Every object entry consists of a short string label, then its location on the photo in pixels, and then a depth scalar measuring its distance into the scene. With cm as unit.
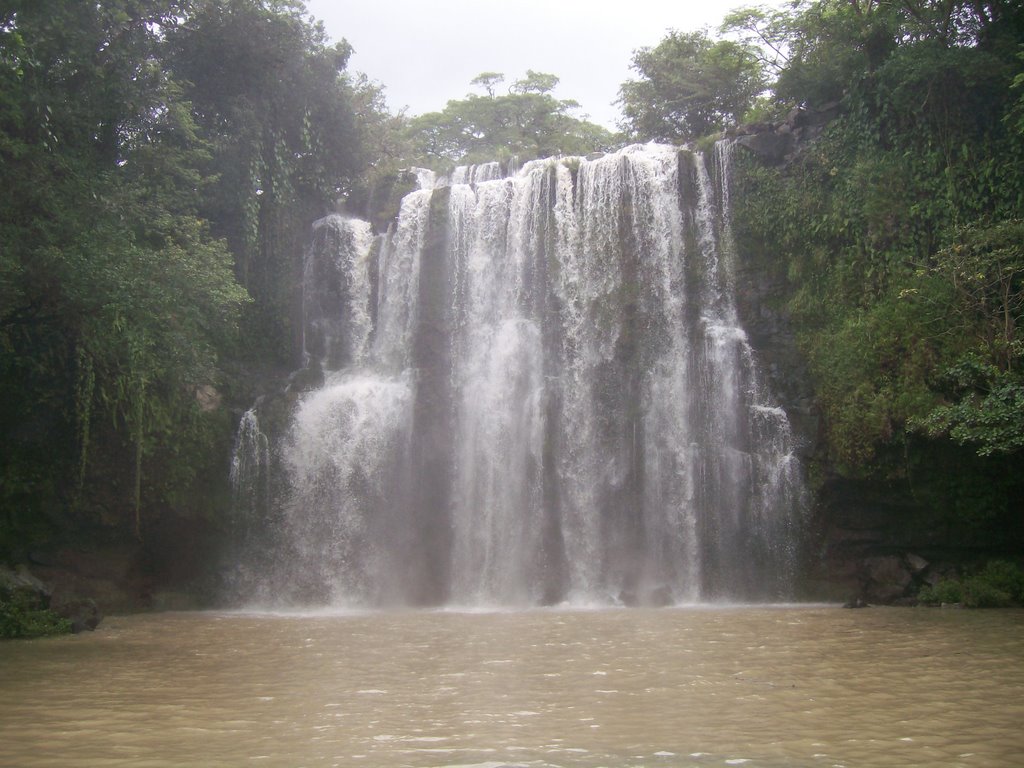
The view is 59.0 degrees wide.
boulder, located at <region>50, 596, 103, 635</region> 1416
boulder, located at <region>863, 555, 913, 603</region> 1599
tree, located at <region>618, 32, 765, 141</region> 2827
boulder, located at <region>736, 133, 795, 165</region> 2103
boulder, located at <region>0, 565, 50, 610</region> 1405
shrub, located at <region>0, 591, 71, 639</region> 1320
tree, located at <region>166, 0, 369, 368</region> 2256
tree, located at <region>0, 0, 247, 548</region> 1421
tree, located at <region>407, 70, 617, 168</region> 3922
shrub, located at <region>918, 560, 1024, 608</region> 1438
